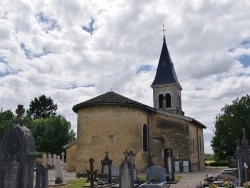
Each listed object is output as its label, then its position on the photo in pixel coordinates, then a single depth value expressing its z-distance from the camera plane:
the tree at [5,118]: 32.95
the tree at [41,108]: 53.65
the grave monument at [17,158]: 4.60
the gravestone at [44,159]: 30.05
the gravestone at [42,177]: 10.16
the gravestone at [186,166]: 21.40
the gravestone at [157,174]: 12.51
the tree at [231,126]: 28.28
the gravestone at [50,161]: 30.07
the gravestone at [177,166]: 21.49
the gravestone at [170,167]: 15.01
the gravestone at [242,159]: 10.44
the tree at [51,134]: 40.29
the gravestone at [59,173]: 13.90
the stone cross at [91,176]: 11.86
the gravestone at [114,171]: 16.52
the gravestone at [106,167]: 15.18
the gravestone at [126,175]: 10.25
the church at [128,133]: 19.42
